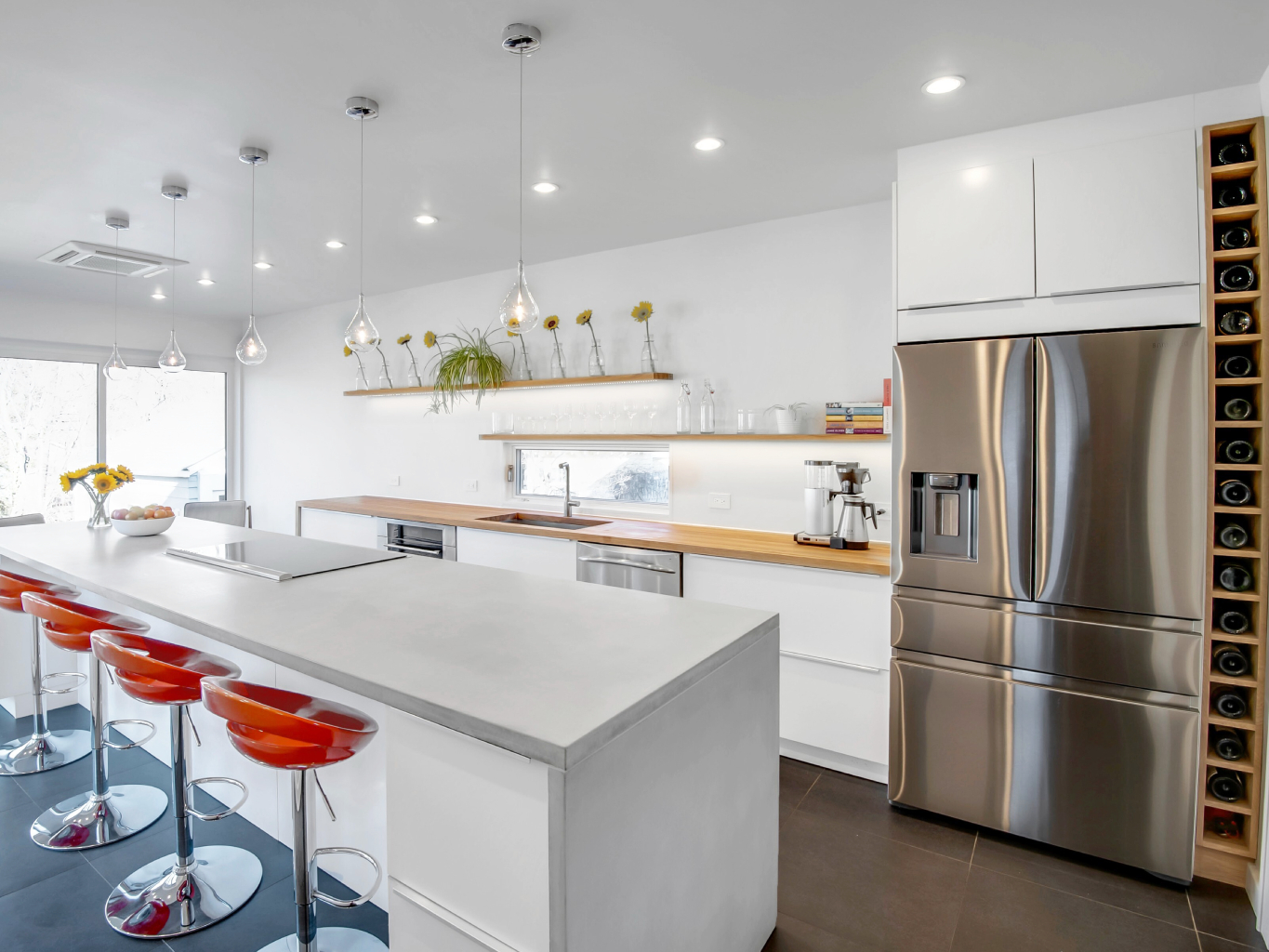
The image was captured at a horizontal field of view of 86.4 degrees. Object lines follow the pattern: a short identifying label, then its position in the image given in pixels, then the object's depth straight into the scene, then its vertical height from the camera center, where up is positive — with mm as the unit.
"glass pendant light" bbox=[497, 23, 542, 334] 2240 +538
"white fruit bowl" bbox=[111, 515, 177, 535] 3051 -248
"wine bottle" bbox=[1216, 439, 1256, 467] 2154 +50
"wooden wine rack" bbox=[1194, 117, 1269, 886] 2117 -176
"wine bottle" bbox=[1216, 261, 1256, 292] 2146 +608
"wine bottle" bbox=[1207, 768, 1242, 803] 2209 -1048
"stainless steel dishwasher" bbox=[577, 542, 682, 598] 3281 -497
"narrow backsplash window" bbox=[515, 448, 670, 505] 4246 -26
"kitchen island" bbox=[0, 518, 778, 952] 1168 -546
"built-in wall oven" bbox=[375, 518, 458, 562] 4250 -444
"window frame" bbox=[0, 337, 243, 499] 5480 +967
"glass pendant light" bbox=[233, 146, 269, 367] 2928 +539
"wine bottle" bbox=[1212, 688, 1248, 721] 2186 -773
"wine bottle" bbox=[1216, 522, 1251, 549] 2158 -220
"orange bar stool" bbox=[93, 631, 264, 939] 1823 -1256
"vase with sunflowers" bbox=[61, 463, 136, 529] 3076 -33
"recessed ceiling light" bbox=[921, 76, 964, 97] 2172 +1251
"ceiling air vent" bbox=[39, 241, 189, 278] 3787 +1249
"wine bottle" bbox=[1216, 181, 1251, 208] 2170 +882
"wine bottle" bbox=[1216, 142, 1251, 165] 2170 +1008
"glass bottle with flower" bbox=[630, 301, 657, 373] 3998 +768
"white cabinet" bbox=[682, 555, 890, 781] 2768 -799
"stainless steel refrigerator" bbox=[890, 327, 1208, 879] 2178 -415
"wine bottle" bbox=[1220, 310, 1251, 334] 2172 +468
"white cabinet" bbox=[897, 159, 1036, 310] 2438 +866
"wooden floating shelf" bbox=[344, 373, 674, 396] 3930 +548
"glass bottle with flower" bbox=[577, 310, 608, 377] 4207 +709
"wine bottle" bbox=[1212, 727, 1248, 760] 2201 -916
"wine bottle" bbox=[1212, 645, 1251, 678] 2176 -630
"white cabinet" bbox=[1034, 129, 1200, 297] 2201 +852
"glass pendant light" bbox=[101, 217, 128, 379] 3924 +614
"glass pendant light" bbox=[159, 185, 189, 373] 3494 +588
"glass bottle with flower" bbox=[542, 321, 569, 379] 4270 +750
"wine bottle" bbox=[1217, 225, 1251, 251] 2168 +741
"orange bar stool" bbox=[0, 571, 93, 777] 2719 -1221
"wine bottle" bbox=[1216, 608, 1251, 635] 2197 -507
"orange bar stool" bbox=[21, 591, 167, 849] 2232 -1243
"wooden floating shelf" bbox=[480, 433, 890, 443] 3340 +197
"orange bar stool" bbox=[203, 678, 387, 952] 1433 -596
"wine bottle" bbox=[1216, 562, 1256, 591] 2166 -362
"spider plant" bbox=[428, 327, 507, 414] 4633 +716
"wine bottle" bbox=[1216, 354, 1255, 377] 2152 +323
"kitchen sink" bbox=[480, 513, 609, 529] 4316 -333
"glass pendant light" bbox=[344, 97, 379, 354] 2296 +593
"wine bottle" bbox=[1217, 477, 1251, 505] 2146 -81
